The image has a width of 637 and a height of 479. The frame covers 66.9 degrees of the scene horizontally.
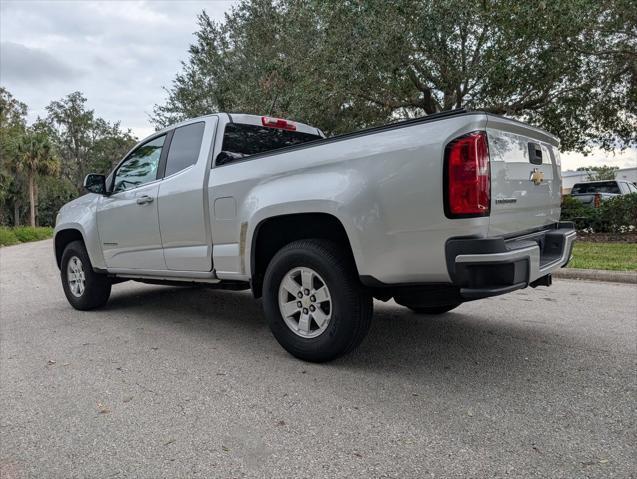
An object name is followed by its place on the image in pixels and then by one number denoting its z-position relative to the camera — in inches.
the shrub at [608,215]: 482.3
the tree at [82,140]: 1923.0
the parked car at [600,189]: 630.5
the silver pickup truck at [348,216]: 109.7
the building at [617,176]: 1461.6
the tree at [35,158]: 1428.4
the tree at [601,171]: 1784.0
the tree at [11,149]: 1353.3
